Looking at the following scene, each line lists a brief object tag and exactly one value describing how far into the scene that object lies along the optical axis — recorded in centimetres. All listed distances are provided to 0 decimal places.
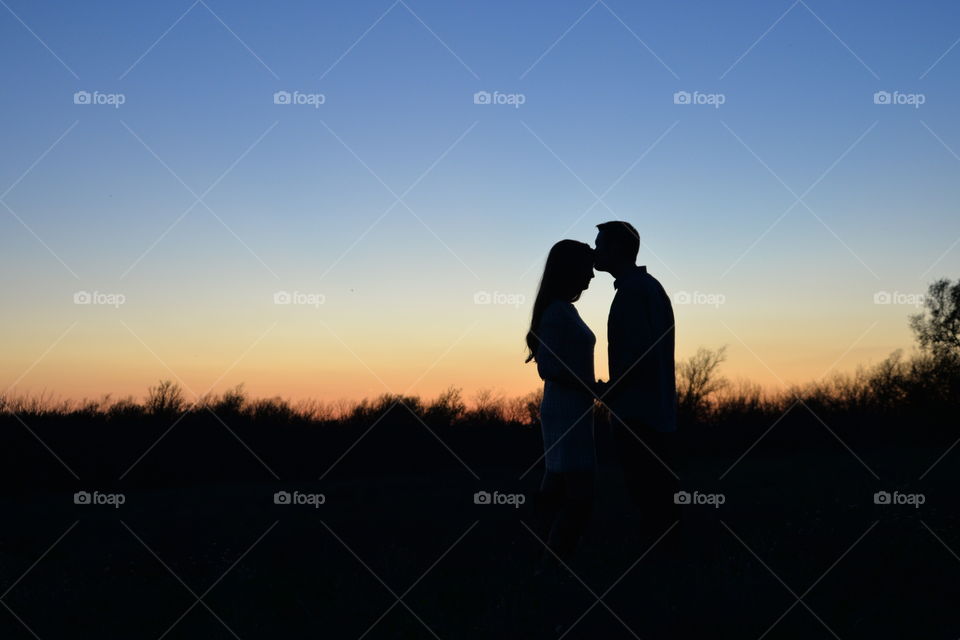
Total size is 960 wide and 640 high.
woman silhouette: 616
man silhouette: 614
